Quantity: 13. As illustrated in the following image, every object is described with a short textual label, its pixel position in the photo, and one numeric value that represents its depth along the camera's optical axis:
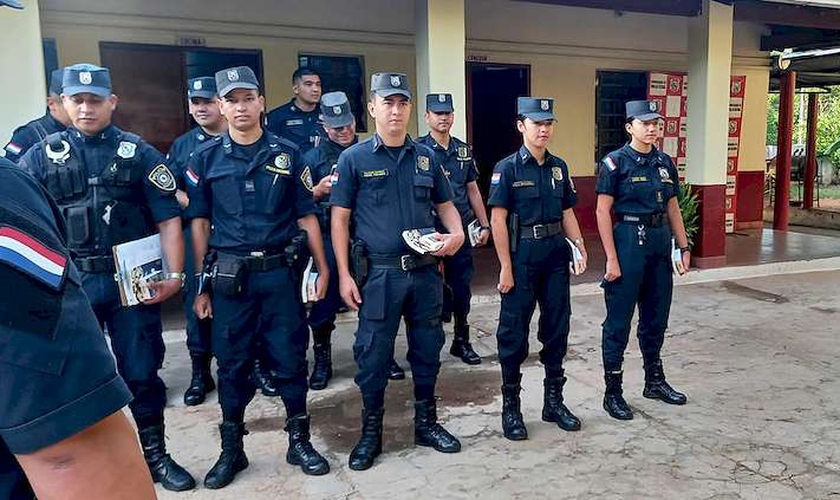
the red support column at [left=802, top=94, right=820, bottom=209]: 13.30
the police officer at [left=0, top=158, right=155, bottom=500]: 0.92
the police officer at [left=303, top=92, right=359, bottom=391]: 4.57
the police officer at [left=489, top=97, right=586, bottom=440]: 3.62
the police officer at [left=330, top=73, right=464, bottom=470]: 3.28
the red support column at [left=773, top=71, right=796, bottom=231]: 11.51
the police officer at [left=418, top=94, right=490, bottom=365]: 5.00
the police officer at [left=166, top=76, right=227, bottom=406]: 4.25
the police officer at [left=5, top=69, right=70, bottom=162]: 3.97
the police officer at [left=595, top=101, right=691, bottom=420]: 3.89
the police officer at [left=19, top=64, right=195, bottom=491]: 2.97
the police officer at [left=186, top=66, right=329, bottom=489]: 3.11
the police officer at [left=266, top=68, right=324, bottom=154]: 5.29
